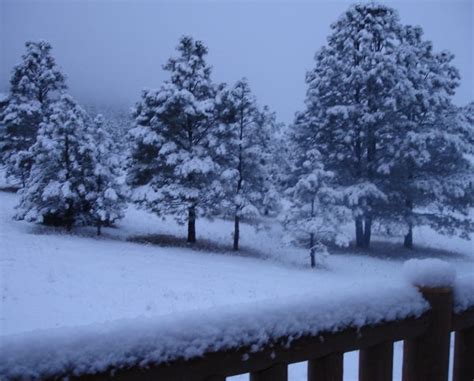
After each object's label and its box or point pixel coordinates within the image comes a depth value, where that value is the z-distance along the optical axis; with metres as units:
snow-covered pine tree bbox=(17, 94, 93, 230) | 18.69
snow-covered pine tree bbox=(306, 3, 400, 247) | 19.45
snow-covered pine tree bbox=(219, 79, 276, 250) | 19.08
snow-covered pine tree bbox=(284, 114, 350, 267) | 16.81
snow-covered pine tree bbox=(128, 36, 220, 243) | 18.78
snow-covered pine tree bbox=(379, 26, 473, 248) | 19.25
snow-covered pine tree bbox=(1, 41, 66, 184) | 25.70
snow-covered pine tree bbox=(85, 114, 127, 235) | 19.00
